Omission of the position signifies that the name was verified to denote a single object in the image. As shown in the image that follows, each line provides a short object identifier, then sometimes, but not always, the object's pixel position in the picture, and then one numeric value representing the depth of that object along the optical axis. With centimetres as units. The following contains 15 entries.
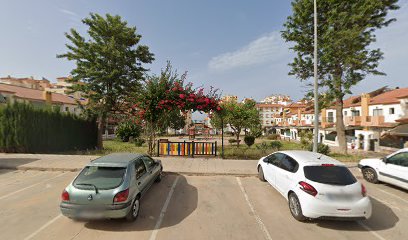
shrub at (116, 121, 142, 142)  3016
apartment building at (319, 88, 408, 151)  2286
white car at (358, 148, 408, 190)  702
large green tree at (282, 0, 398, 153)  1302
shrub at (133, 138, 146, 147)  2364
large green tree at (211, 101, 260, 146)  2384
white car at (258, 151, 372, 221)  455
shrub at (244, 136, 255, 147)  2380
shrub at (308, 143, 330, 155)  1341
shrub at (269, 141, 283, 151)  1497
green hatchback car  429
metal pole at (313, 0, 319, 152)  1064
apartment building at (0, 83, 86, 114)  3100
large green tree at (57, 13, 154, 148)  1672
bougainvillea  1142
